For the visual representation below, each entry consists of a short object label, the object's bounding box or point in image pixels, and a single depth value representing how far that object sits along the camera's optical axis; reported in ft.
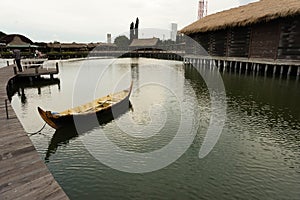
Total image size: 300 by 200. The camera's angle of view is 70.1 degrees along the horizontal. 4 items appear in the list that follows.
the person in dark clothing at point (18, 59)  68.28
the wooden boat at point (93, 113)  29.63
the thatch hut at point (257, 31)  72.64
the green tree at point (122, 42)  299.97
